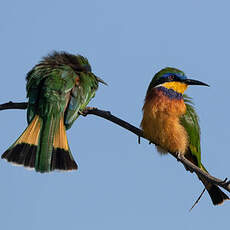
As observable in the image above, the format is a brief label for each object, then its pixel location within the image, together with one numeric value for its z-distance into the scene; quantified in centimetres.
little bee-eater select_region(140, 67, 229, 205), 878
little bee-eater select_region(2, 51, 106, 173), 829
